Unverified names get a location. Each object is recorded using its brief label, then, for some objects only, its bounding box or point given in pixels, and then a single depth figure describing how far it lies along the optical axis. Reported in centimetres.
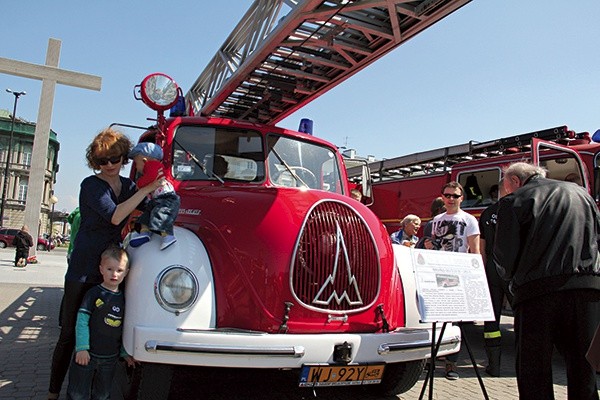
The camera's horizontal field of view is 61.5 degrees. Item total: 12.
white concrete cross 1534
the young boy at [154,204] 312
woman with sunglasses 311
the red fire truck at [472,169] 650
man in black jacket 281
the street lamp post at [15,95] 3105
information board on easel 309
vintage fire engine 283
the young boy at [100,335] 293
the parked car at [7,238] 3192
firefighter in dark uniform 488
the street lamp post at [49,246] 3347
